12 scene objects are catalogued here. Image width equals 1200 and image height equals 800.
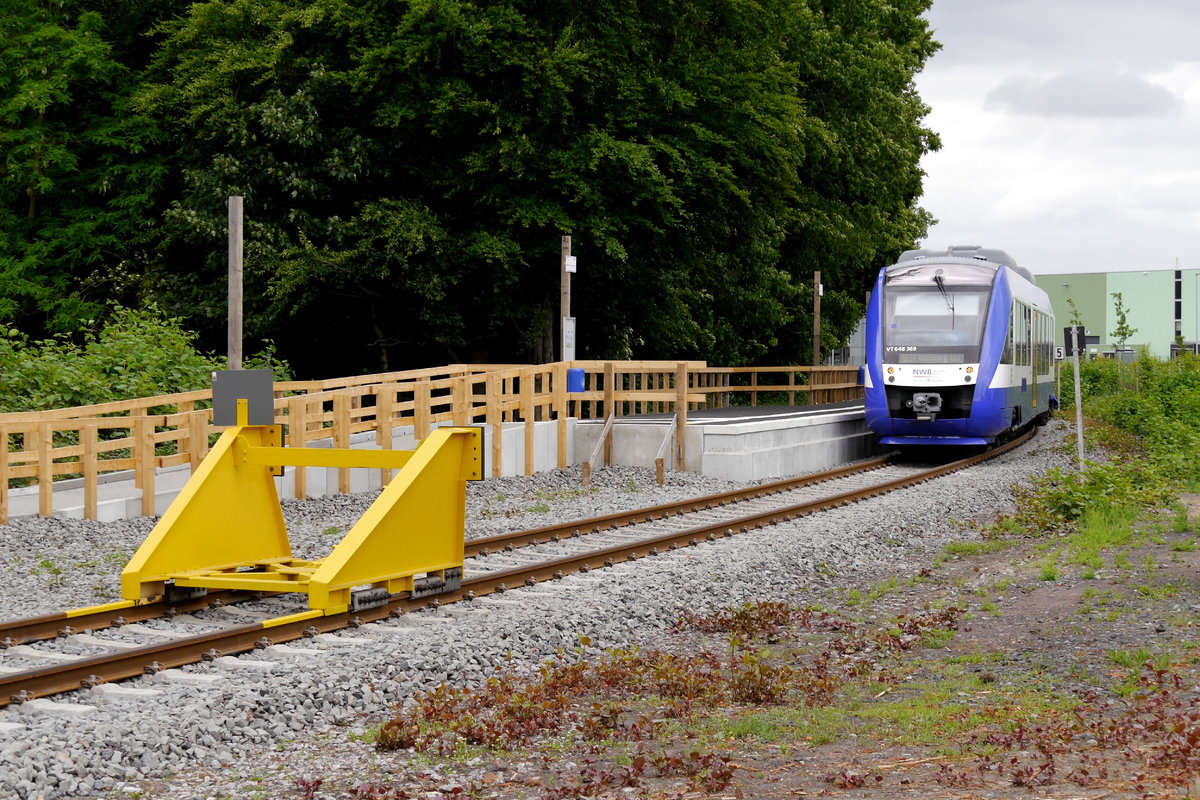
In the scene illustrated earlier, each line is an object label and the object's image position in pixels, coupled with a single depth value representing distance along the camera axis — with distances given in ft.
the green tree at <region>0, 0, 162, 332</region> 94.58
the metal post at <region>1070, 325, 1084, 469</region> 61.05
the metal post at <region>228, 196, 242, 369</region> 53.93
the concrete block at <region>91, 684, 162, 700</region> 22.22
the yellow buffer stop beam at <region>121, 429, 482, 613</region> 28.76
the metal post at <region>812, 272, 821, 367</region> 119.14
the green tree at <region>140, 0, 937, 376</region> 88.53
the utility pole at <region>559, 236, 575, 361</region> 69.53
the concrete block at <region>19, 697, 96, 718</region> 21.09
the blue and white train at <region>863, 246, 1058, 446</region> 72.74
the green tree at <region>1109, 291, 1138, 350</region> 172.97
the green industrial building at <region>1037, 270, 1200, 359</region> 336.08
